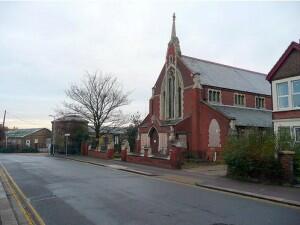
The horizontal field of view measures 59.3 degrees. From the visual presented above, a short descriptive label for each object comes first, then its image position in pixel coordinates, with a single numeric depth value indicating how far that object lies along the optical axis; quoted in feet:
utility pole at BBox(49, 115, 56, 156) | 132.98
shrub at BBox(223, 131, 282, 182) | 40.63
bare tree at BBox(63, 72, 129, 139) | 116.09
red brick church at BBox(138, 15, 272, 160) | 83.03
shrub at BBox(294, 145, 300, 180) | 39.71
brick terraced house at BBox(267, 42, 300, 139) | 57.92
